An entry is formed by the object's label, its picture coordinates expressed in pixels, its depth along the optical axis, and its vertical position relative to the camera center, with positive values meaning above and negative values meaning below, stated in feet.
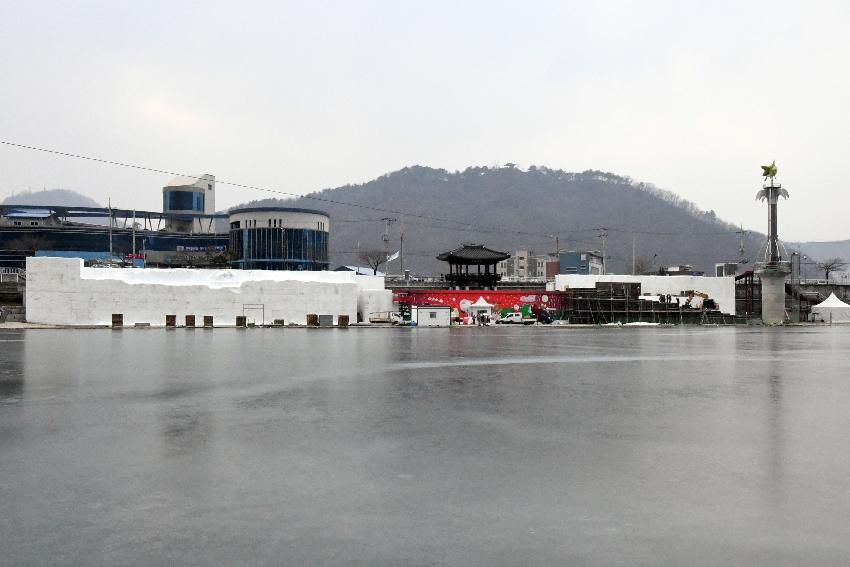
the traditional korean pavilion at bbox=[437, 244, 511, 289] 199.62 +10.99
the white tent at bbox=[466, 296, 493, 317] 179.83 -3.58
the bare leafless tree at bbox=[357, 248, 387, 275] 438.73 +29.05
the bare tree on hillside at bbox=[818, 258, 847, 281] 324.39 +16.19
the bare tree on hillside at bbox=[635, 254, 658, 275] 463.01 +23.26
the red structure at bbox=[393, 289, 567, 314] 180.45 -0.50
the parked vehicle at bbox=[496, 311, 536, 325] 177.68 -6.92
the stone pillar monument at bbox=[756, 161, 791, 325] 191.21 +4.14
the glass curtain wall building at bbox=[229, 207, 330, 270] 328.08 +29.72
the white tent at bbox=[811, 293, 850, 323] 214.90 -6.01
